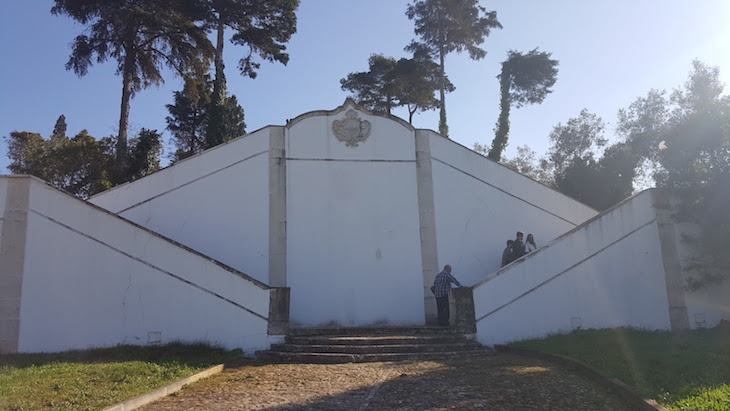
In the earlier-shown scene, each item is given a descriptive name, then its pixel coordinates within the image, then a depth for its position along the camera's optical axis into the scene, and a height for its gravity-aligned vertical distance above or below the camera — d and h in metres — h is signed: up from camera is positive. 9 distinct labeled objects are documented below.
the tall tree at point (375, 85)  31.19 +13.16
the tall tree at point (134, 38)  21.95 +11.83
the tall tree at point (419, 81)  29.66 +12.59
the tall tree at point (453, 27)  30.09 +15.65
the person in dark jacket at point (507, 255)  12.73 +1.20
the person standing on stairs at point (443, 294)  11.52 +0.30
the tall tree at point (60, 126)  37.62 +13.81
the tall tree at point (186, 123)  32.28 +11.81
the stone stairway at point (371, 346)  9.37 -0.65
